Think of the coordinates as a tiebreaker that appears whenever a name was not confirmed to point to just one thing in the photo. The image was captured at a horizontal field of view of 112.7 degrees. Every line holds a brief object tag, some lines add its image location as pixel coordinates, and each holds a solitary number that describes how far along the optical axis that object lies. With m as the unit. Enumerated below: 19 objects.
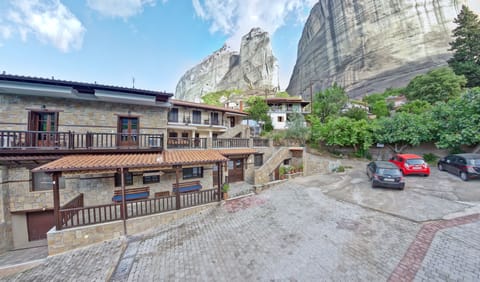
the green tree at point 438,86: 22.05
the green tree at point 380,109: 25.83
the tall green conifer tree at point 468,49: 23.05
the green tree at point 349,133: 16.50
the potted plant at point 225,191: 9.30
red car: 10.89
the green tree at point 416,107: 18.33
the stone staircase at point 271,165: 12.38
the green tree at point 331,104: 23.30
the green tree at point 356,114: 20.66
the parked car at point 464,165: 9.41
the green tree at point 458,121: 11.99
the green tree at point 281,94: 47.91
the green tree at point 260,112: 24.06
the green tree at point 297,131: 17.61
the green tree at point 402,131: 14.55
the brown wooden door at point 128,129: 9.48
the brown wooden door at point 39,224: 8.36
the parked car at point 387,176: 8.80
